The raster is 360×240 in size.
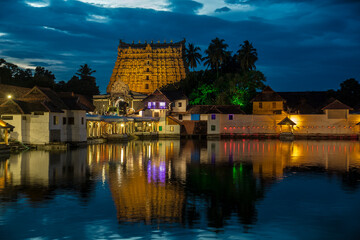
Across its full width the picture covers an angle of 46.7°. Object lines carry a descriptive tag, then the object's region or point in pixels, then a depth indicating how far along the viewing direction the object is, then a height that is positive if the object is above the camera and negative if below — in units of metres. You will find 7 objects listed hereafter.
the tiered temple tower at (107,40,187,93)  108.31 +14.83
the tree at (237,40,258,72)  87.12 +14.11
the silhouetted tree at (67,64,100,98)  95.62 +9.44
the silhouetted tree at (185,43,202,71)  94.75 +15.26
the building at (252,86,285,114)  74.94 +3.79
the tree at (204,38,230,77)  87.12 +14.94
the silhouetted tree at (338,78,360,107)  78.75 +5.98
